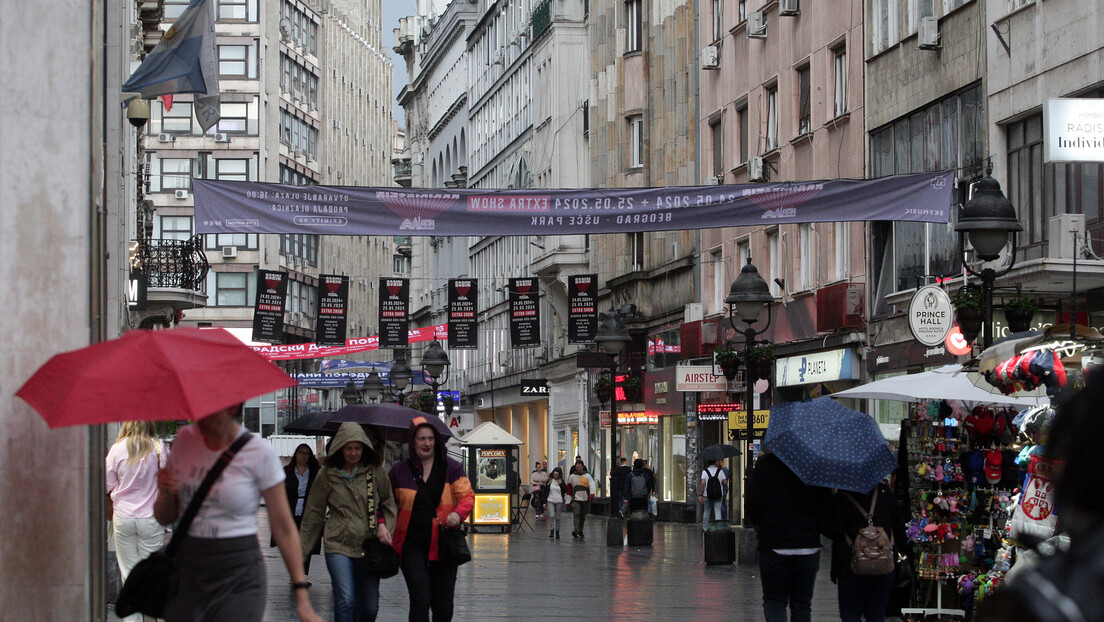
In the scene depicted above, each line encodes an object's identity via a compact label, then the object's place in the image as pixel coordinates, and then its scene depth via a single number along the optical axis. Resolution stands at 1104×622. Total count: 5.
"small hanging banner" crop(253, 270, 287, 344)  45.69
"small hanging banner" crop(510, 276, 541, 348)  46.72
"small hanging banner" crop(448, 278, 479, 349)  49.59
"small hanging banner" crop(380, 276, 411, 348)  48.56
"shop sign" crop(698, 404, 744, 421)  40.44
